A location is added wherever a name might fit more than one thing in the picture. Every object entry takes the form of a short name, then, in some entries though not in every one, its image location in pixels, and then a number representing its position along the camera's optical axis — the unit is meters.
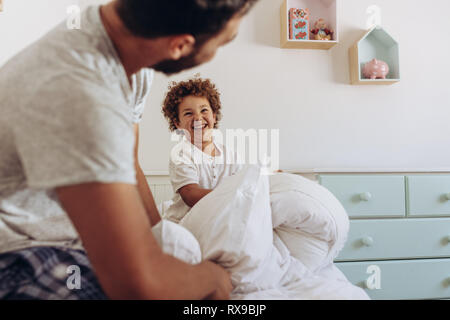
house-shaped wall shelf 1.78
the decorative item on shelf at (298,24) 1.72
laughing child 1.15
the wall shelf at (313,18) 1.72
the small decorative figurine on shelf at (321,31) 1.75
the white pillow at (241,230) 0.57
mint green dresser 1.38
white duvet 0.56
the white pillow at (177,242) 0.52
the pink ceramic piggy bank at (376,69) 1.76
